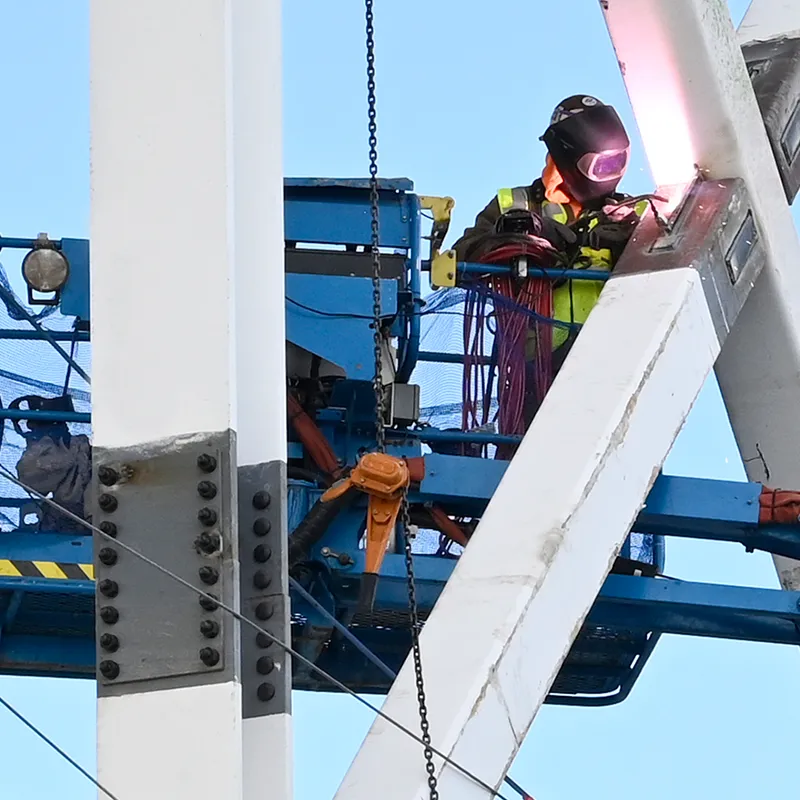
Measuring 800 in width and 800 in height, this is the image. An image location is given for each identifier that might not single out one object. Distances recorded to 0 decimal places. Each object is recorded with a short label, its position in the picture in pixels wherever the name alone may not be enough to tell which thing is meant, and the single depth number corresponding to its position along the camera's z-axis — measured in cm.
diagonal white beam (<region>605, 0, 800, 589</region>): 1866
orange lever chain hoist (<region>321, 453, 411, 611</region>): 1878
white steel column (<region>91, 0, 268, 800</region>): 1244
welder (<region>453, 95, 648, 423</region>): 2147
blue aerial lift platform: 1962
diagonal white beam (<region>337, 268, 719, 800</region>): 1433
